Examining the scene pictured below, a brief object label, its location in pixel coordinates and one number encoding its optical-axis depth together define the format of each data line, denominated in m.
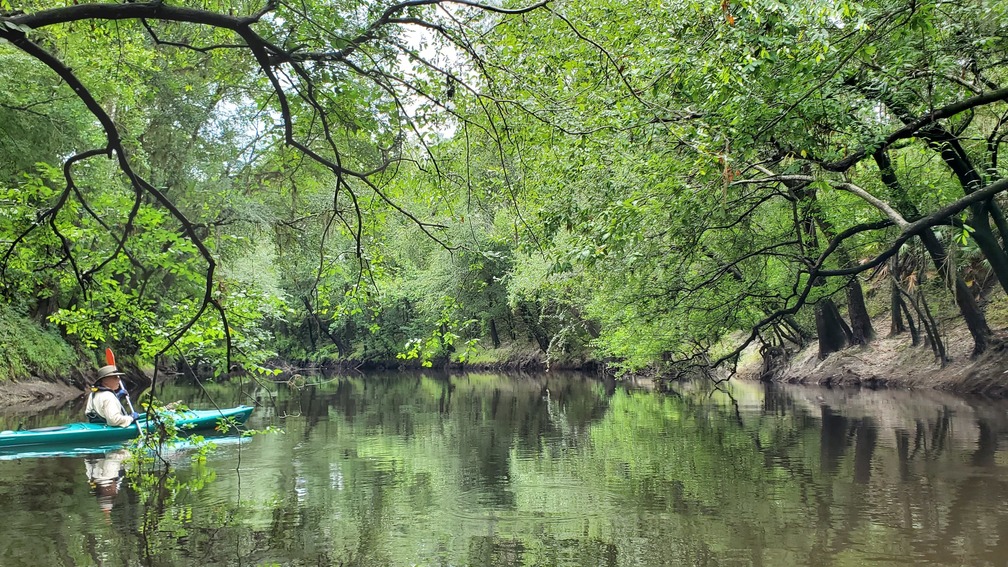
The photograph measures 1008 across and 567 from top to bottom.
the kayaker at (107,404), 13.21
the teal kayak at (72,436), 12.27
